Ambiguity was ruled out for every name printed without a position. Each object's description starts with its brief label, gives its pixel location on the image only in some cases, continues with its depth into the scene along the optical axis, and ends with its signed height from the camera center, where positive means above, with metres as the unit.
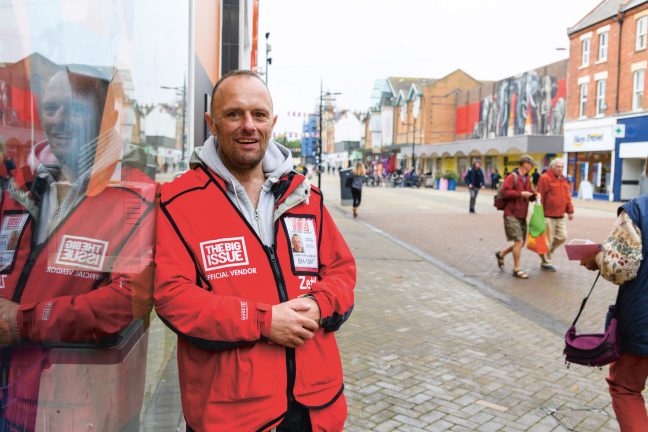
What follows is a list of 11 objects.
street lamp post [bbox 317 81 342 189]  28.36 +1.56
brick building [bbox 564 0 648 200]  27.31 +4.42
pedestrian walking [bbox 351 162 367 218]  17.69 -0.21
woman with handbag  2.65 -0.58
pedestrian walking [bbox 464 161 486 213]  19.70 -0.03
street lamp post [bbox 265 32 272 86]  26.90 +5.94
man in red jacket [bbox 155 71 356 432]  1.78 -0.37
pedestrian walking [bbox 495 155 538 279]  8.40 -0.32
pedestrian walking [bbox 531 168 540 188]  20.70 +0.18
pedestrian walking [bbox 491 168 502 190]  37.31 +0.12
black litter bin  20.84 -0.67
